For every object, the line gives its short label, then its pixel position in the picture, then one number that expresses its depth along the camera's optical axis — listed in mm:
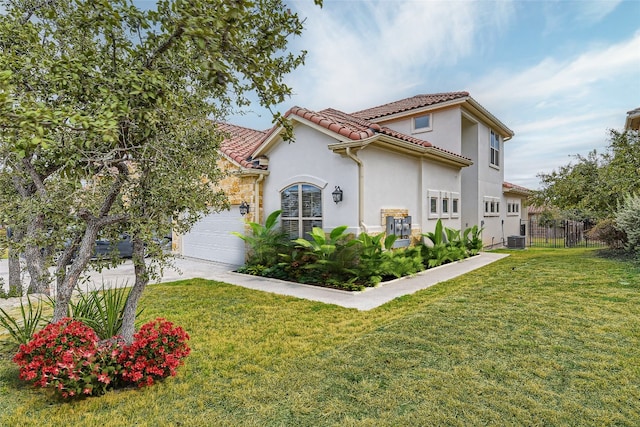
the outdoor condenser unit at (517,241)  18938
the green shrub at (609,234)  12773
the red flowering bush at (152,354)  3646
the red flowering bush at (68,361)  3336
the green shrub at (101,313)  4145
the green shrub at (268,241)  10562
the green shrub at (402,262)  9195
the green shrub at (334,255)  8836
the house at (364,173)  9789
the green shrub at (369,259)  8820
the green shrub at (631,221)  10695
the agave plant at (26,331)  4252
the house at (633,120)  11634
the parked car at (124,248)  12365
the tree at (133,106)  2748
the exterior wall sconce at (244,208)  12141
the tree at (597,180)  12500
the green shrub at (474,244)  14697
